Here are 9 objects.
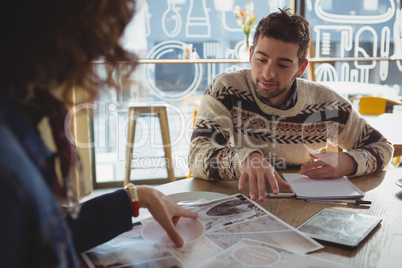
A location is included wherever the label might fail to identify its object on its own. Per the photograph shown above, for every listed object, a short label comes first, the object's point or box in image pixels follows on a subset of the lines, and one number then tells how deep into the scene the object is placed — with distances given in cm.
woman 32
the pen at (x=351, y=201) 102
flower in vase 324
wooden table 74
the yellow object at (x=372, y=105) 262
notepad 106
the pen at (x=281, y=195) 107
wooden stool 297
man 149
